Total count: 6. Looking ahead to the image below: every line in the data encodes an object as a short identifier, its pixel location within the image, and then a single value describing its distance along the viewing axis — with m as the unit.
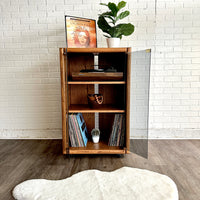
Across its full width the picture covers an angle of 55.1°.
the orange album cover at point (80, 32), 1.84
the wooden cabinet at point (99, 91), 1.72
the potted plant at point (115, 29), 1.75
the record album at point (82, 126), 1.85
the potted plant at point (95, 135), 1.94
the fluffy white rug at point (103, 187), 1.17
